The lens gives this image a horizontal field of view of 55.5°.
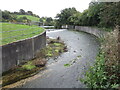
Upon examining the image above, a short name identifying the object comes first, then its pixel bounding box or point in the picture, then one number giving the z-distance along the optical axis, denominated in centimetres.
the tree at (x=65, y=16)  4720
